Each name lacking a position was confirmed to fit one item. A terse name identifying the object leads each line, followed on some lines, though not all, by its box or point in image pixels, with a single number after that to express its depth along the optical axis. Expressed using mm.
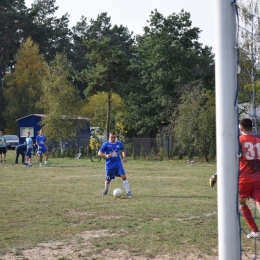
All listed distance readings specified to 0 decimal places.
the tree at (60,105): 43812
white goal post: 5277
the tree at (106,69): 40719
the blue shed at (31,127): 50875
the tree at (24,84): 61250
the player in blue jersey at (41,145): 27588
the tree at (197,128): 32312
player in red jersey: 8117
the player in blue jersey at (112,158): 14328
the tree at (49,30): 66250
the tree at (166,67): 42344
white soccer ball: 13914
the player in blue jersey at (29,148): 27719
